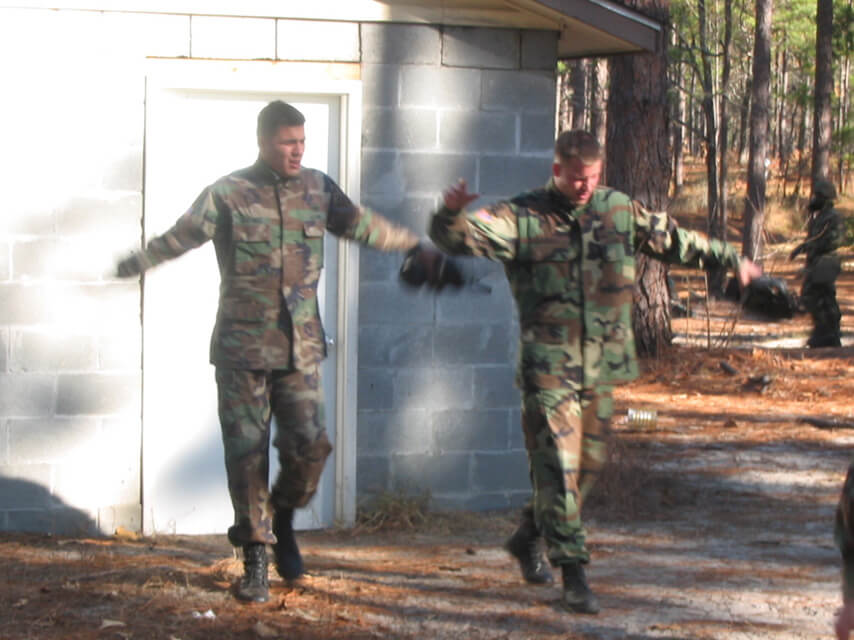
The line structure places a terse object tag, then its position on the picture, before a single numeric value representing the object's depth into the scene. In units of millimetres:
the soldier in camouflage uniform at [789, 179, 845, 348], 14859
